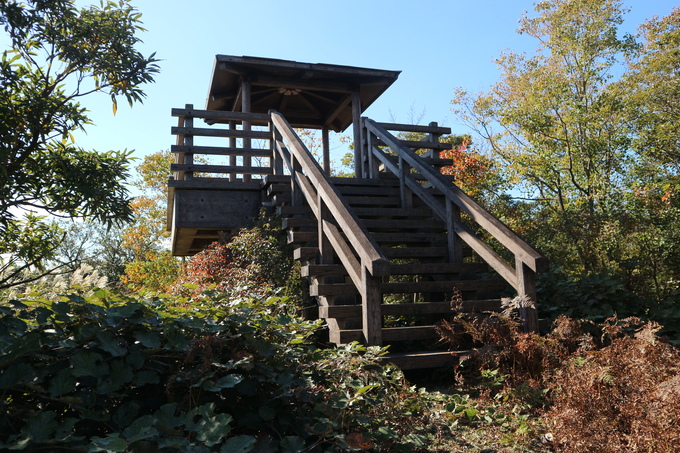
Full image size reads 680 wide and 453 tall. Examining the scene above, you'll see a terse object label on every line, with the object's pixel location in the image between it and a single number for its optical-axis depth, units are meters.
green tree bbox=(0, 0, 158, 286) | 5.01
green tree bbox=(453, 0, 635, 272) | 13.31
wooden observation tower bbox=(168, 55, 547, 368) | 4.69
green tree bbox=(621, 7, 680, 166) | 13.55
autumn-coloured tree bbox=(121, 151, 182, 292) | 23.75
